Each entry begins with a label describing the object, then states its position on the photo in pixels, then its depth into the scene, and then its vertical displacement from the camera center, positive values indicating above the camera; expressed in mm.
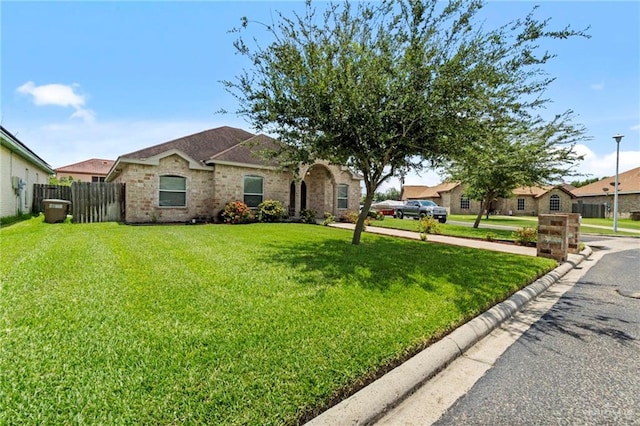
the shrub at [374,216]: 20153 -721
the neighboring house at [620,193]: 33247 +1770
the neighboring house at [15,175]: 12547 +1192
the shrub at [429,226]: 13305 -871
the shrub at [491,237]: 12203 -1221
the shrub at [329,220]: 16438 -839
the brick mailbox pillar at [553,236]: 8211 -768
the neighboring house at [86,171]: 40938 +3951
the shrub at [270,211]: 16203 -402
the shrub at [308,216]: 17375 -676
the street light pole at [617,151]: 17172 +3237
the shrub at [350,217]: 18531 -747
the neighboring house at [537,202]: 41094 +640
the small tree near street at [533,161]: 13750 +2044
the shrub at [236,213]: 15141 -503
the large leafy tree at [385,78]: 6789 +2852
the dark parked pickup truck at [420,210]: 22906 -391
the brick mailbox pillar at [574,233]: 9844 -803
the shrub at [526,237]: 11138 -1067
